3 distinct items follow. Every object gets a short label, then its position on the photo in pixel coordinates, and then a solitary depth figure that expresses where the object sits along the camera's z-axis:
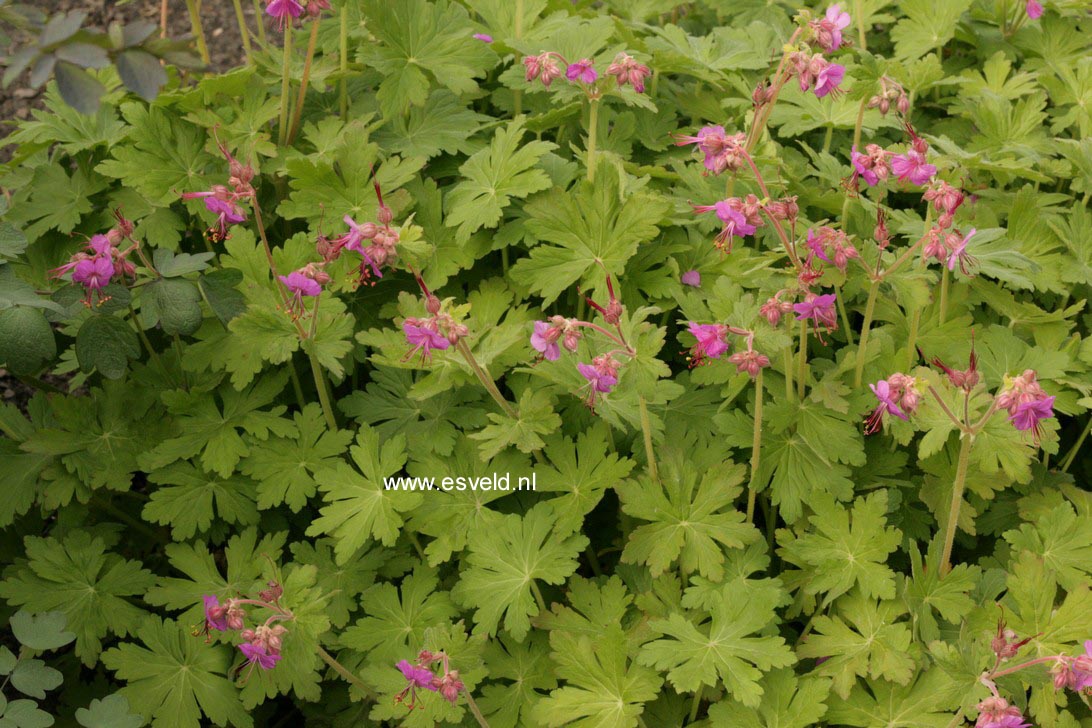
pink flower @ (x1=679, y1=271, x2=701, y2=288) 2.70
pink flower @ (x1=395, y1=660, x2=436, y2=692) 1.97
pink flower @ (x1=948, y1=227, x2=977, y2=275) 2.01
